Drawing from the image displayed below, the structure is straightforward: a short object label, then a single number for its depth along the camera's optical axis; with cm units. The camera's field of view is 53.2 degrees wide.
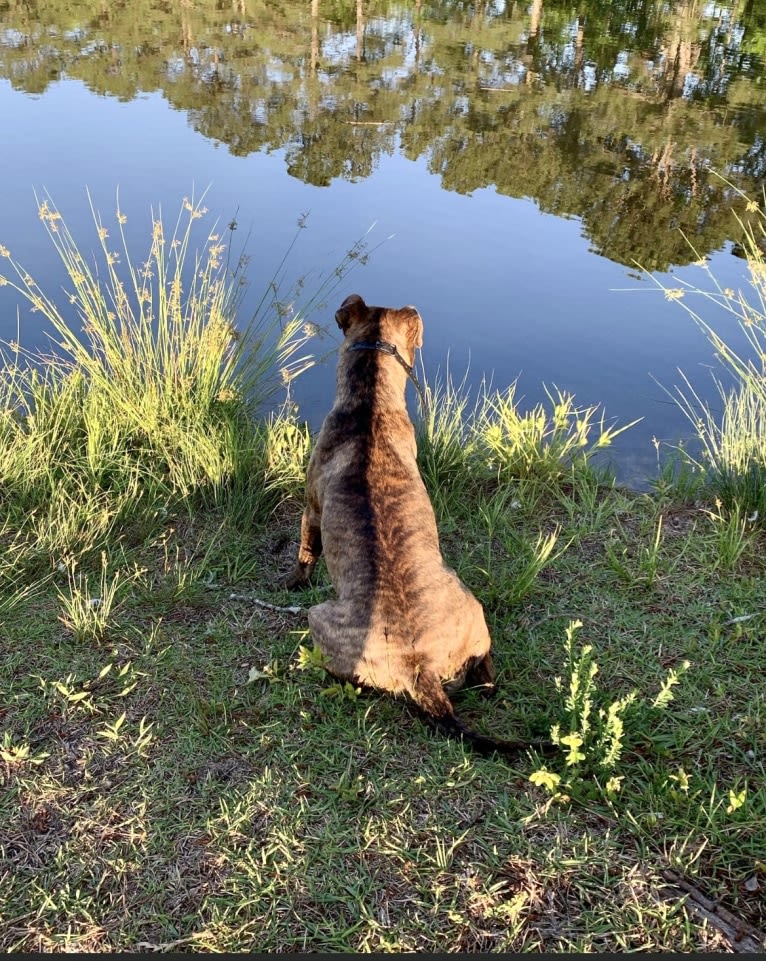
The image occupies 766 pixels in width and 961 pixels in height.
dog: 292
